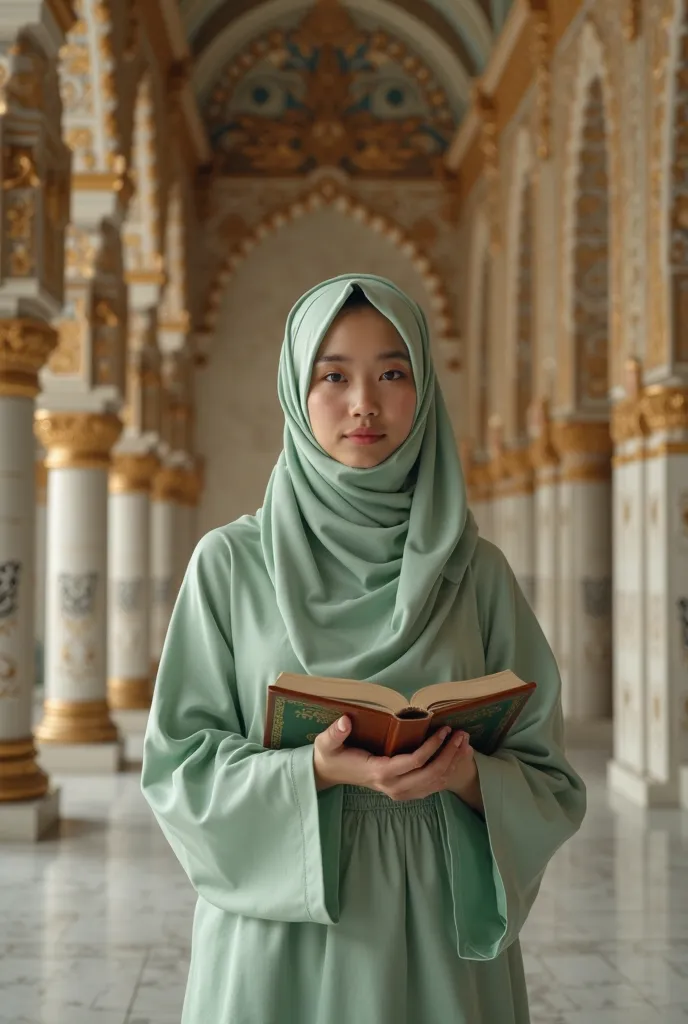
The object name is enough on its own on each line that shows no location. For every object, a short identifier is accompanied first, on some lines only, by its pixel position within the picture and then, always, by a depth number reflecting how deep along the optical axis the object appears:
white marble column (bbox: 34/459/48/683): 13.59
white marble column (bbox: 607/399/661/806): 7.04
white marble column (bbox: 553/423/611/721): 9.54
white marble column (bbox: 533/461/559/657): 9.97
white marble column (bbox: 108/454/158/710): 10.45
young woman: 1.54
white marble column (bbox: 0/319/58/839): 5.71
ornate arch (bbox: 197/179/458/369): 14.86
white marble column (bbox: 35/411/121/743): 8.02
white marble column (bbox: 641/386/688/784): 6.65
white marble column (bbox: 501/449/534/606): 11.27
